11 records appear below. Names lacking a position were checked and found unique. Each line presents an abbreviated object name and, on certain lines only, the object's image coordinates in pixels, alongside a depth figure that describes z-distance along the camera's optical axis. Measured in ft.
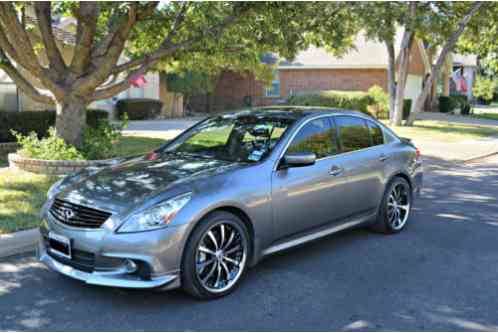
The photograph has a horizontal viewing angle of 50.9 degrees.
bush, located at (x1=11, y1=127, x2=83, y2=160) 30.40
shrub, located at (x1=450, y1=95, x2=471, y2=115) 116.67
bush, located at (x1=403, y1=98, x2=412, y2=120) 95.04
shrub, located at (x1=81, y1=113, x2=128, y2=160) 32.22
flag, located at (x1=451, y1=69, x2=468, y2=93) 139.67
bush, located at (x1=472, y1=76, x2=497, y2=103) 139.54
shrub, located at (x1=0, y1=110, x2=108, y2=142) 41.27
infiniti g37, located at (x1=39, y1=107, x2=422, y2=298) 13.39
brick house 98.48
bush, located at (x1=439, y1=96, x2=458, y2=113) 117.80
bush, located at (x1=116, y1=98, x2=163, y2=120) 75.97
